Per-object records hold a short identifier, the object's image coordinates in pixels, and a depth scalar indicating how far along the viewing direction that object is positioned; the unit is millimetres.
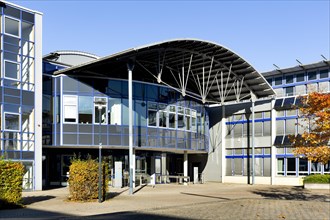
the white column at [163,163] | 40953
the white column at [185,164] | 40612
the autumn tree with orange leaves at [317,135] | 20266
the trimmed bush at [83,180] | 20828
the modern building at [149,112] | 28844
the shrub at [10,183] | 17641
